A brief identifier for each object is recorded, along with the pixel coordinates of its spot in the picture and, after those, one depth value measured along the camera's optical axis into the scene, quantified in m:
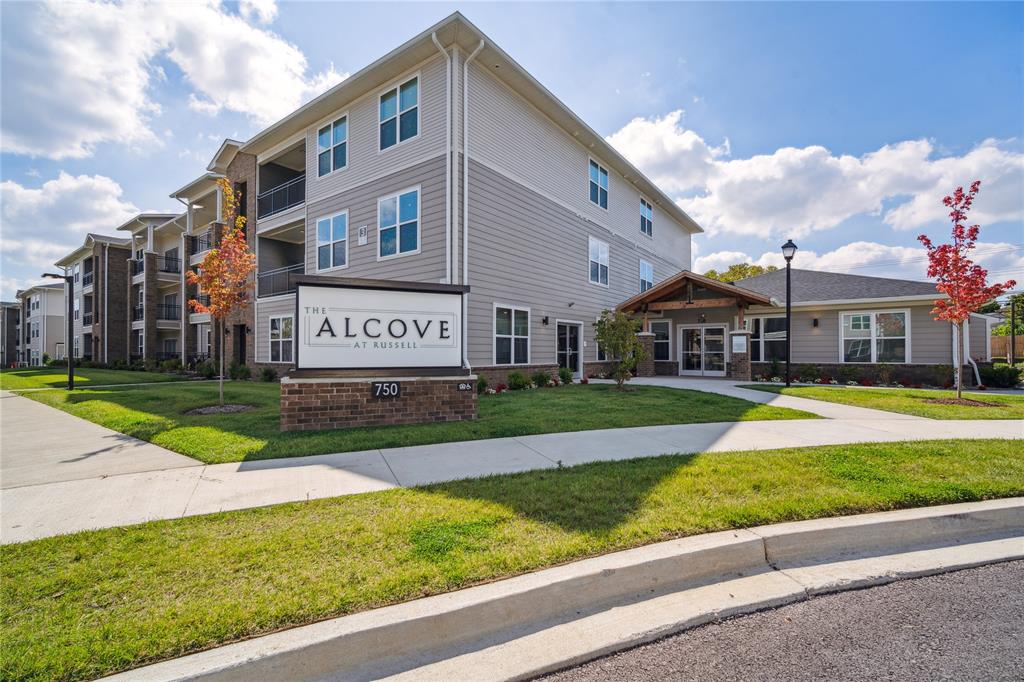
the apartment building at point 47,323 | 42.97
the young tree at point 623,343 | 12.37
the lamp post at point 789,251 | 13.03
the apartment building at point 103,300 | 30.08
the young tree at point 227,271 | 9.62
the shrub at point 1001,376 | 14.28
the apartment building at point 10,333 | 50.22
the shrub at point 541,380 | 13.55
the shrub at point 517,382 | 12.50
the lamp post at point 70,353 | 13.89
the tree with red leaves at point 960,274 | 10.35
